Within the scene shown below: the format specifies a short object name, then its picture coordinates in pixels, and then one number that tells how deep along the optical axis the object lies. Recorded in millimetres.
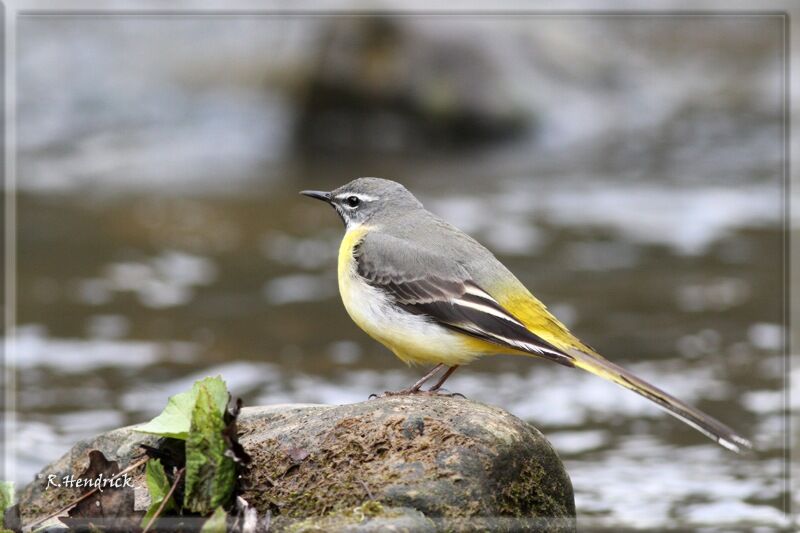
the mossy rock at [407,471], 10039
